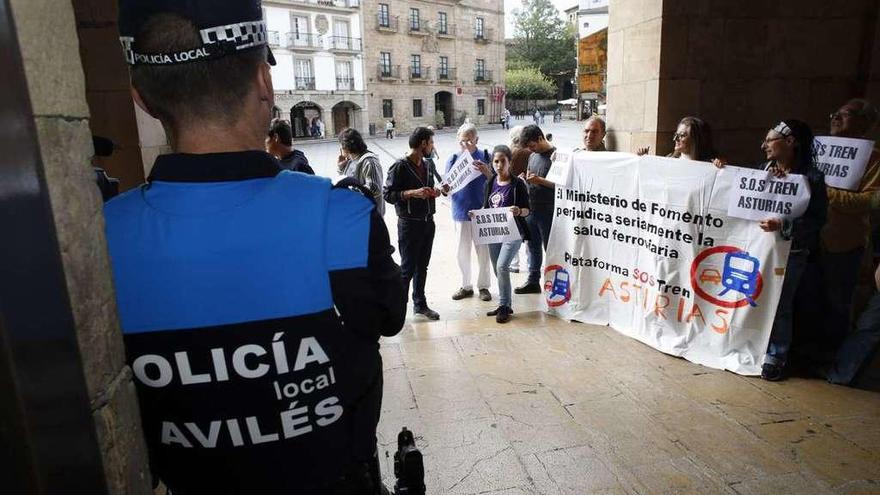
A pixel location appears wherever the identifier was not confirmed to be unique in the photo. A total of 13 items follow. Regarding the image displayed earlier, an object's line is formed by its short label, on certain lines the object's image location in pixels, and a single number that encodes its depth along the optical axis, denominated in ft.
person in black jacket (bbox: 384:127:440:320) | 17.33
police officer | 3.51
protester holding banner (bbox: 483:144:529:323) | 17.08
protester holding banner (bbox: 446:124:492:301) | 19.13
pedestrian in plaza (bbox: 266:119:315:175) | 15.98
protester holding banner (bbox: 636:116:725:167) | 14.02
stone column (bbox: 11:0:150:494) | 2.95
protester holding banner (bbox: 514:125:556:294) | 19.27
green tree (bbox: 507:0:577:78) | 198.08
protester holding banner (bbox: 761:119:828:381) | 11.80
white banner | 12.62
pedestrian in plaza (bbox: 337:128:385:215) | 17.72
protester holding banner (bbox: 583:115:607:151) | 17.35
